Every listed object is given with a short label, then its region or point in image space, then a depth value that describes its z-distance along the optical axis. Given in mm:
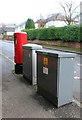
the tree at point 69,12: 20443
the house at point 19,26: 52521
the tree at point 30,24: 22863
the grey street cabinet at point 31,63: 3131
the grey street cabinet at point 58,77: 2216
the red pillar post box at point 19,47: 3828
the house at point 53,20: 31553
